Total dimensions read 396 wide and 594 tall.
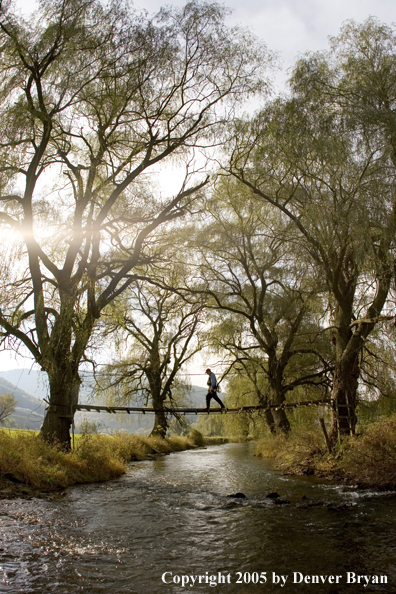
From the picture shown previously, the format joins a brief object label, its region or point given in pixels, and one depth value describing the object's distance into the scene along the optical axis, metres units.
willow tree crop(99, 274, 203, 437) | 23.88
